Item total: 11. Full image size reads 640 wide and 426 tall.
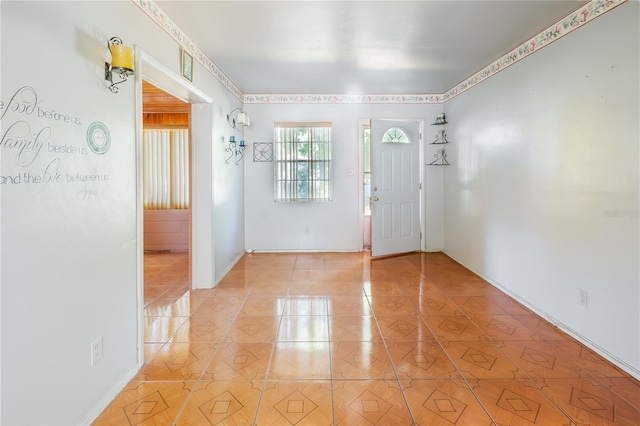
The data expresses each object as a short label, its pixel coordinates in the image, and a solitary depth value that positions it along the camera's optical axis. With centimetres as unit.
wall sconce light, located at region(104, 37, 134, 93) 167
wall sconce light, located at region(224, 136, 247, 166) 410
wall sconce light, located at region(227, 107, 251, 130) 421
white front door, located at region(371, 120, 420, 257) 477
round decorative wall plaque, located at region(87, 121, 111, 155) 162
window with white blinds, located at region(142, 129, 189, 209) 561
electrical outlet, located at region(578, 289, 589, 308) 232
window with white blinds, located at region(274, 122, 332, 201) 495
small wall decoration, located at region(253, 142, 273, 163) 499
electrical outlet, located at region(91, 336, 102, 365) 164
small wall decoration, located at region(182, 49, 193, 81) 273
